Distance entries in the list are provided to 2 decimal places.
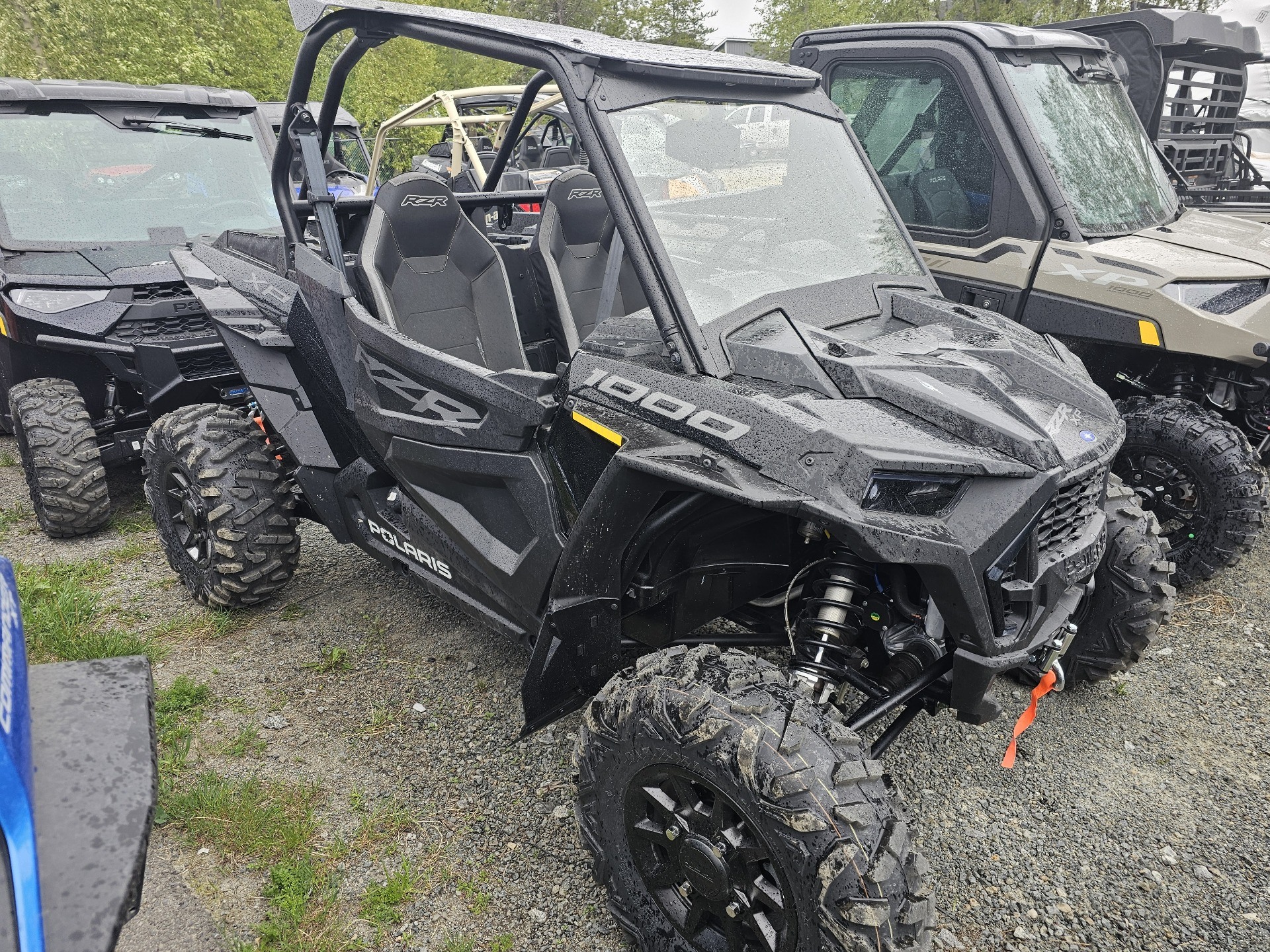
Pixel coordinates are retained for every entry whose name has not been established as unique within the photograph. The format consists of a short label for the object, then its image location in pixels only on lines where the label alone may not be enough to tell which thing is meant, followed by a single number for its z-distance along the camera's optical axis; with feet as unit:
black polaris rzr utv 6.30
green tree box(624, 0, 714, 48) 92.79
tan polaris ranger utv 12.59
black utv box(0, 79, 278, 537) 14.11
